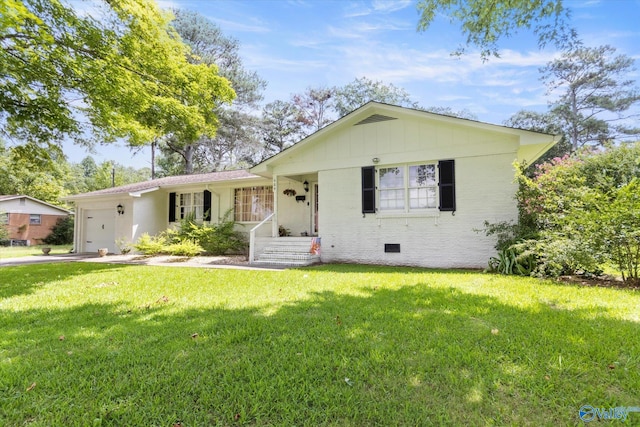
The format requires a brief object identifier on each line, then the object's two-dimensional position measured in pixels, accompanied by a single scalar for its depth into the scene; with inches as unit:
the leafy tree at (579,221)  219.6
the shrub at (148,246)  478.9
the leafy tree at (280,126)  1160.2
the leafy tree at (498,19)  243.6
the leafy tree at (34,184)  1214.9
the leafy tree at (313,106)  1161.4
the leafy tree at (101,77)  271.3
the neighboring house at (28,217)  984.3
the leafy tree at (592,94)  888.9
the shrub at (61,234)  1021.8
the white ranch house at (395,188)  332.2
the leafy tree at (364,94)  1149.7
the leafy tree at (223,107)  975.6
